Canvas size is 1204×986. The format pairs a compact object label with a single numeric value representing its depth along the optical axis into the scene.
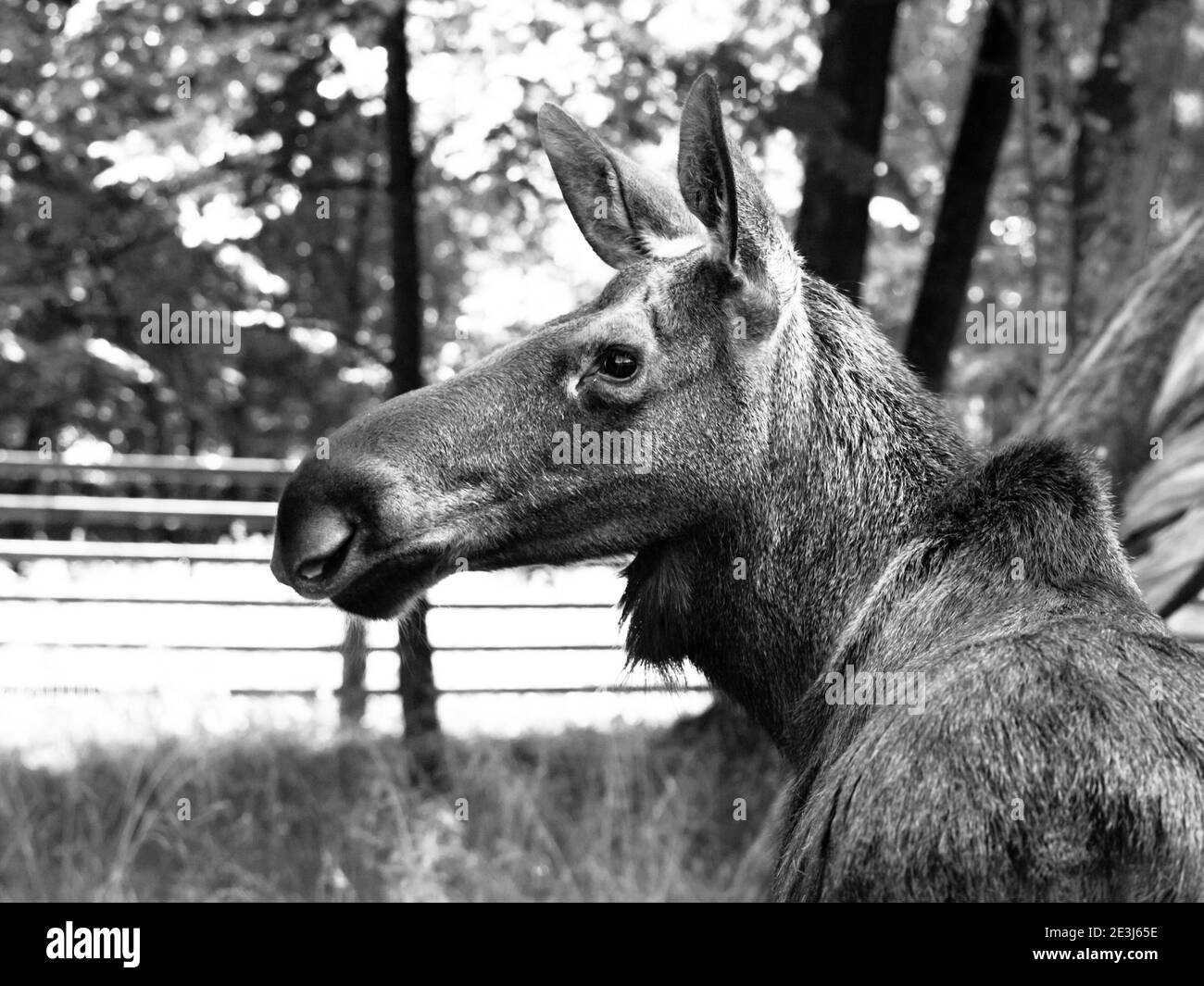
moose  3.19
